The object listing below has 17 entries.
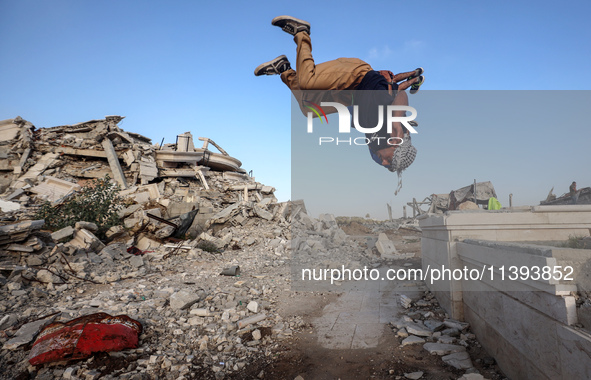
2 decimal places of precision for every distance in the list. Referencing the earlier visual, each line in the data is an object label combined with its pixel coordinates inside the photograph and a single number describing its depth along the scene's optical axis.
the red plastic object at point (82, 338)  2.87
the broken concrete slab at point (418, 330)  3.64
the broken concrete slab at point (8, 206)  10.06
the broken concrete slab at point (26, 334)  3.10
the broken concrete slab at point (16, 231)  5.93
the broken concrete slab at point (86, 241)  7.12
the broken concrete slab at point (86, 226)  7.53
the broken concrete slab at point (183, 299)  4.44
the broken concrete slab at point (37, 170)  12.24
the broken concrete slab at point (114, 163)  13.80
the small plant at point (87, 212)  8.08
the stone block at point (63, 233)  6.92
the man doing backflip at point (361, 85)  3.49
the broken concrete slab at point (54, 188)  11.91
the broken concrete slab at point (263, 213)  11.69
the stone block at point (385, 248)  9.79
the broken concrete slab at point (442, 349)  3.16
